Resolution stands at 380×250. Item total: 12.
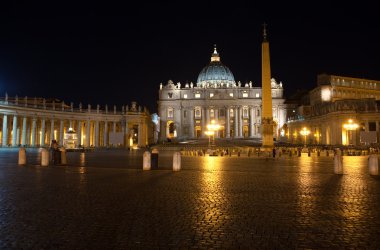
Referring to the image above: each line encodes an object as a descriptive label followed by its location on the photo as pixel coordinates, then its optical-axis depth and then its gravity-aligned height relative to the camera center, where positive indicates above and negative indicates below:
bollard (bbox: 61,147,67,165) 23.73 -0.54
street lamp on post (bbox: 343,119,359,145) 59.47 +1.92
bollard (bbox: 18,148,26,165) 23.28 -0.59
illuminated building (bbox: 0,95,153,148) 56.72 +4.90
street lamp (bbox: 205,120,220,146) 49.11 +2.97
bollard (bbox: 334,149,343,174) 17.72 -0.83
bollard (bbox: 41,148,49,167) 22.45 -0.63
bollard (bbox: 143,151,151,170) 20.04 -0.74
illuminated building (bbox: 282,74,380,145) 60.84 +6.44
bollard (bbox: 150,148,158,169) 20.75 -0.77
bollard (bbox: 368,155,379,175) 17.38 -0.85
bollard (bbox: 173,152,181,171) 19.33 -0.77
